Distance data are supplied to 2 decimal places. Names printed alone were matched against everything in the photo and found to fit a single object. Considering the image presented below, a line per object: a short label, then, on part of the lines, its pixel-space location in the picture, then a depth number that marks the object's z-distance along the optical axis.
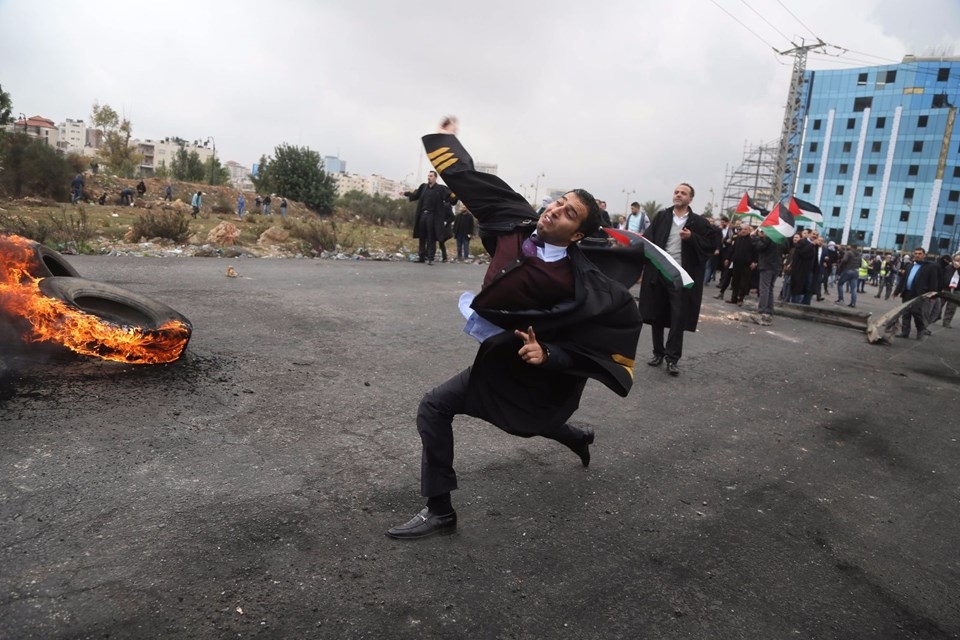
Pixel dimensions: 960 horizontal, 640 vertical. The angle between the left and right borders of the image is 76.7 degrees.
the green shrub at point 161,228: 14.59
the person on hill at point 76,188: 32.16
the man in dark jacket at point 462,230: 19.19
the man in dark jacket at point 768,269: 12.28
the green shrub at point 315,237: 16.62
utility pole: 36.12
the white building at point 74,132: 174.06
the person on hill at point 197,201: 34.53
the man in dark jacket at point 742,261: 14.09
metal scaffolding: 68.62
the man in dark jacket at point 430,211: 15.10
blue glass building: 66.31
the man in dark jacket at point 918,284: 11.95
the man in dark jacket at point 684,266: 6.89
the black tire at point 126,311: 4.91
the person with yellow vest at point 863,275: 29.50
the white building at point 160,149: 154.66
